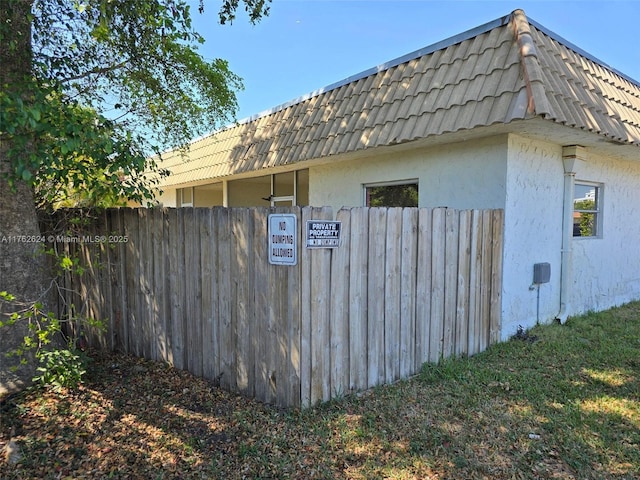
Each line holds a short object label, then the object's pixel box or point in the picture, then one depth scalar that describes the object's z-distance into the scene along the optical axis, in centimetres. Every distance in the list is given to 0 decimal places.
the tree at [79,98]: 303
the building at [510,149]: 467
